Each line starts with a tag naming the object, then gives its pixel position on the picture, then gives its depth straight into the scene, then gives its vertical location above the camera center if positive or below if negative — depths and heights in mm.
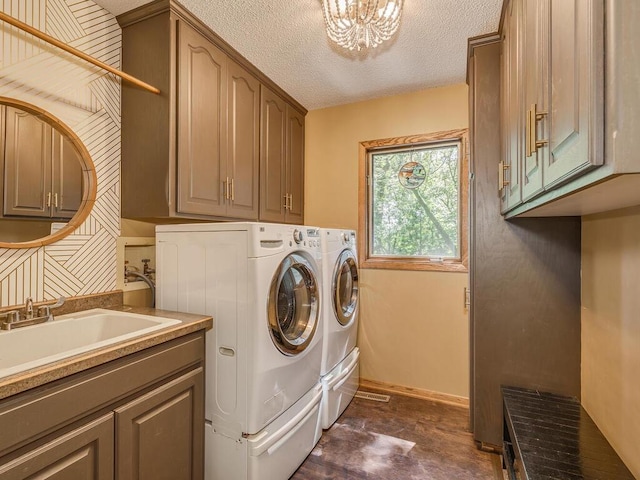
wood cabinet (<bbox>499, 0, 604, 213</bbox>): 578 +354
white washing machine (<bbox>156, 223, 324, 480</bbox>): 1403 -421
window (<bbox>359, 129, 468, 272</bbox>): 2500 +321
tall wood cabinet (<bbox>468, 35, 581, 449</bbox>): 1673 -243
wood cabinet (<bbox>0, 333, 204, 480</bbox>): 845 -568
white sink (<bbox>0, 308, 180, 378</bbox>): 1188 -377
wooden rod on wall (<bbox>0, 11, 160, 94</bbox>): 1163 +775
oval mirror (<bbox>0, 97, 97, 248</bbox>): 1345 +286
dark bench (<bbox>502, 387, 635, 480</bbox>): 1113 -785
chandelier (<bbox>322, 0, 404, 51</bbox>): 1360 +979
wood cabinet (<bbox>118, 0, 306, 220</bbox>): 1632 +659
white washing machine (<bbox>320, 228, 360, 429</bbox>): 2020 -543
